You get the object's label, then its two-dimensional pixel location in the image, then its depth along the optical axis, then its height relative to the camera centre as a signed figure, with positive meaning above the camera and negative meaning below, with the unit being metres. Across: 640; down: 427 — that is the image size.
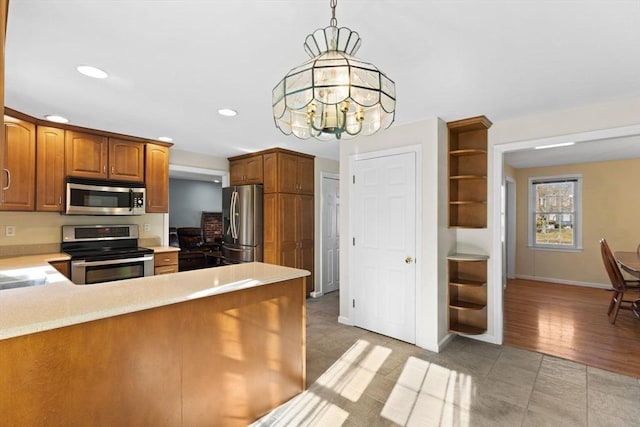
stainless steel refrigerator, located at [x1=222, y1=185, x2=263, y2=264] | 4.56 -0.12
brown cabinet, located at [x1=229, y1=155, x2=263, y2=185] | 4.72 +0.71
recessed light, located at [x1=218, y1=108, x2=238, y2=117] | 2.93 +0.98
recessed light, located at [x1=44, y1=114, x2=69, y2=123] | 3.12 +0.99
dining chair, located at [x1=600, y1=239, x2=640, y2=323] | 3.85 -0.85
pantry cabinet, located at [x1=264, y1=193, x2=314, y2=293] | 4.49 -0.23
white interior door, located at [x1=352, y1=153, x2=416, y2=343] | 3.27 -0.33
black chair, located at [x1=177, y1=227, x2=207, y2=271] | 7.20 -0.83
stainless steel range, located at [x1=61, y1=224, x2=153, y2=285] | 3.33 -0.43
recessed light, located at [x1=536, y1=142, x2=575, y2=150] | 2.97 +0.68
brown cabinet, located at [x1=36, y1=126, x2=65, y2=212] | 3.29 +0.49
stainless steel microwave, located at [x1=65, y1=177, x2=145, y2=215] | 3.47 +0.21
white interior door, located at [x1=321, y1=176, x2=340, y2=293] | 5.20 -0.31
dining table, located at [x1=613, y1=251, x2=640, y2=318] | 3.64 -0.59
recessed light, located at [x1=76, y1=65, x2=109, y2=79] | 2.07 +0.98
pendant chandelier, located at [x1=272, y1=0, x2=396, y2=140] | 1.18 +0.48
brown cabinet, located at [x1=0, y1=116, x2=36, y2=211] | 3.06 +0.50
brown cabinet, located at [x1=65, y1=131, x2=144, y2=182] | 3.50 +0.69
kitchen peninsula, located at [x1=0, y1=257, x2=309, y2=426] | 1.26 -0.67
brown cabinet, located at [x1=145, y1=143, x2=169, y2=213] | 4.09 +0.50
